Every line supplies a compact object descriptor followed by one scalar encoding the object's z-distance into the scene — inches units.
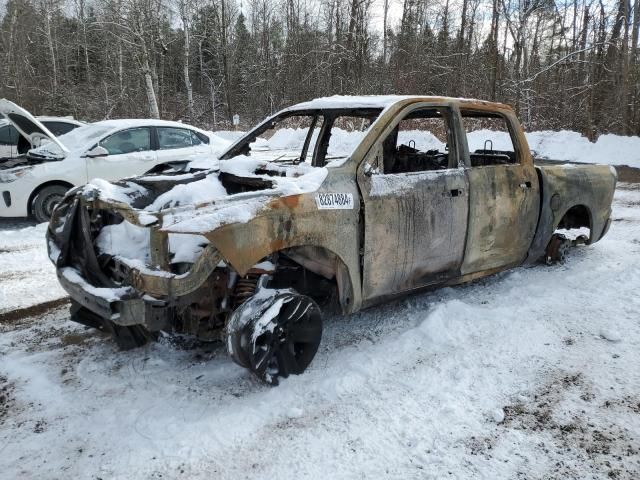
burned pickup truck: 117.9
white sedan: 292.4
